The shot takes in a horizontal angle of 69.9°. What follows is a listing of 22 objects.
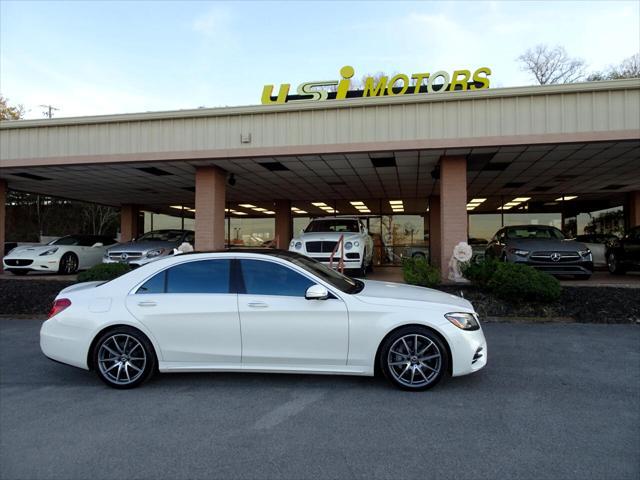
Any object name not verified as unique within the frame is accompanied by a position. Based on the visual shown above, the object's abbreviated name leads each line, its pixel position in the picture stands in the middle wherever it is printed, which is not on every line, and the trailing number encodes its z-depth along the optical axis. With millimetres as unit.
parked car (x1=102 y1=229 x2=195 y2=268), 13156
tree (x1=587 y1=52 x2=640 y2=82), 31469
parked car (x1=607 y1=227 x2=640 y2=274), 12773
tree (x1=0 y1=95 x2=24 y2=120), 34781
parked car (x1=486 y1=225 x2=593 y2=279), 11062
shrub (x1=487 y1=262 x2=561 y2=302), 8383
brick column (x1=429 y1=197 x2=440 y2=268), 21094
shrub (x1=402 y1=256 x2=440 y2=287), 9867
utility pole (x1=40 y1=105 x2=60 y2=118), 47438
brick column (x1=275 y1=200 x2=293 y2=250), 22000
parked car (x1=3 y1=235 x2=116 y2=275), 14078
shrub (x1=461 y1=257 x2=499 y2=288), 9555
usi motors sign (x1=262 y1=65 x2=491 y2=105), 11891
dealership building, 10180
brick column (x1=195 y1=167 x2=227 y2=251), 12750
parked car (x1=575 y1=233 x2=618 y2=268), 15625
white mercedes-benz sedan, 4582
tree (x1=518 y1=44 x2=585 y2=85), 35500
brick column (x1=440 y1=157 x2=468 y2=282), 11312
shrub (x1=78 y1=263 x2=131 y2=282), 9938
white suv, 11672
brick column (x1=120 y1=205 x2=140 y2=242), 23438
